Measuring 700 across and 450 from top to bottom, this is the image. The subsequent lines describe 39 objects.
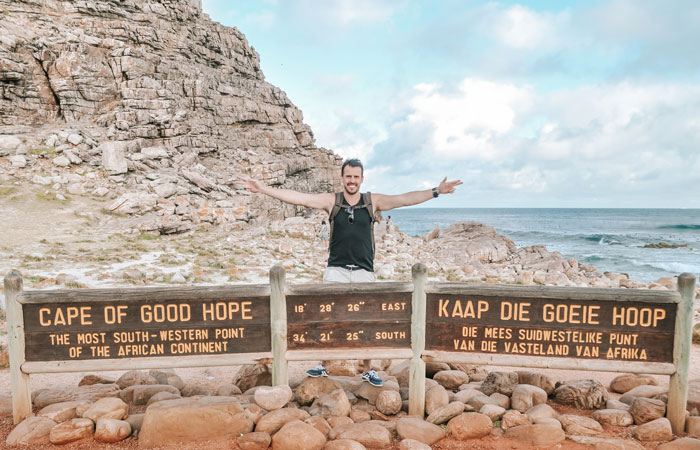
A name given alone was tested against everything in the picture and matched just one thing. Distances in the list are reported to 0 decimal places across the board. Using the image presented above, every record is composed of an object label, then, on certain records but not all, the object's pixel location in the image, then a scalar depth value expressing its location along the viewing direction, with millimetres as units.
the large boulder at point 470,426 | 4195
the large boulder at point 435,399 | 4715
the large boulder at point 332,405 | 4539
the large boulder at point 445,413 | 4434
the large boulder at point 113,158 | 28359
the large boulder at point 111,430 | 4141
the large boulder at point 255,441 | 3986
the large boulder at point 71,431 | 4082
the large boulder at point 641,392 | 4996
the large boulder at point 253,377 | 5565
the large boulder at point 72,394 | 4941
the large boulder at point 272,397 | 4480
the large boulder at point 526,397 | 4812
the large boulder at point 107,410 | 4371
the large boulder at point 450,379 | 5641
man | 4973
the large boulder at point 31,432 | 4094
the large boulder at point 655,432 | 4125
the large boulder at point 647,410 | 4422
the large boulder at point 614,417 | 4441
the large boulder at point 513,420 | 4348
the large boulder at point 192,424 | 4086
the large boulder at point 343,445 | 3855
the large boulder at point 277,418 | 4238
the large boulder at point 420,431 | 4141
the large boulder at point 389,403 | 4707
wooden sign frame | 4270
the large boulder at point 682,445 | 3879
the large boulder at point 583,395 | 5000
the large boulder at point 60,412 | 4402
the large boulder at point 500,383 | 5215
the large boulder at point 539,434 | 4059
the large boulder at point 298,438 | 3920
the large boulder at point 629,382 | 5746
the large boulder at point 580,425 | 4234
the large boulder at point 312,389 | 4867
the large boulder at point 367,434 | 4039
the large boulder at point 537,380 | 5395
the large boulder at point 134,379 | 5625
